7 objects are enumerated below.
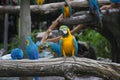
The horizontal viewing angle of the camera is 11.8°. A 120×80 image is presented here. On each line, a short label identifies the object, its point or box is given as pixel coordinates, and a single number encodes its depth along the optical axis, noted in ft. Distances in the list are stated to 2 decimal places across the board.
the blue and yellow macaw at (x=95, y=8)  28.40
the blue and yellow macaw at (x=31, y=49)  27.48
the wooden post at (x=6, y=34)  48.08
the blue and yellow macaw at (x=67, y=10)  33.08
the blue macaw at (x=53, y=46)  34.49
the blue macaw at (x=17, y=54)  28.77
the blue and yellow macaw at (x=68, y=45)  20.51
